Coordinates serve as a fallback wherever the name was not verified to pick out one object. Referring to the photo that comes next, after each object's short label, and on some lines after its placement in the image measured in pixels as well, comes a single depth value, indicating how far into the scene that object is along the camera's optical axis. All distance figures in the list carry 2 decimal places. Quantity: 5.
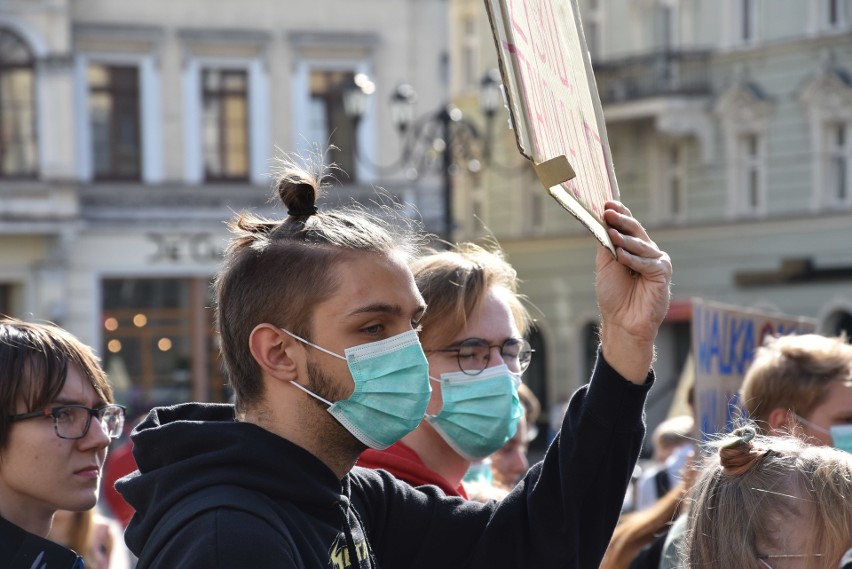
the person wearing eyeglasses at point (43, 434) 3.26
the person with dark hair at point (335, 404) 2.46
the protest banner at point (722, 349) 4.78
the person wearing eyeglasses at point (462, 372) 3.72
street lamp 14.83
